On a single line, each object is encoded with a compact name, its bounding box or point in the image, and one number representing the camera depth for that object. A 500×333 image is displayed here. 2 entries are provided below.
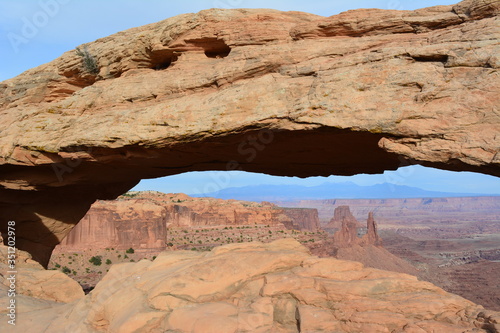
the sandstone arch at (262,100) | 8.51
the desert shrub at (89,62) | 15.02
